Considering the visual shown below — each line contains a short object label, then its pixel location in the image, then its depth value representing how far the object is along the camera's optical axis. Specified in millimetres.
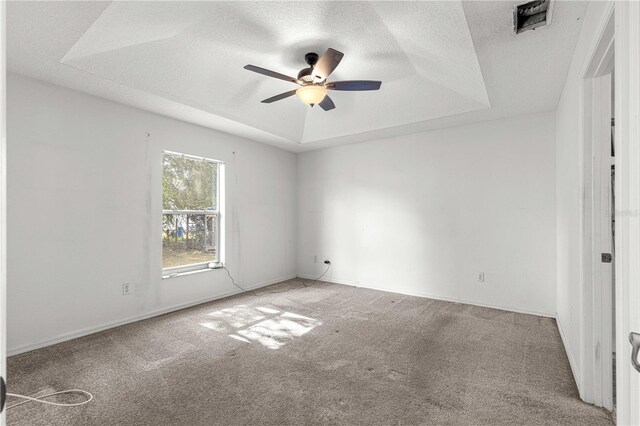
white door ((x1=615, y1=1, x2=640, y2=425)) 828
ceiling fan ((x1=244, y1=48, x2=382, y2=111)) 2463
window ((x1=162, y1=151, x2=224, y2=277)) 3975
